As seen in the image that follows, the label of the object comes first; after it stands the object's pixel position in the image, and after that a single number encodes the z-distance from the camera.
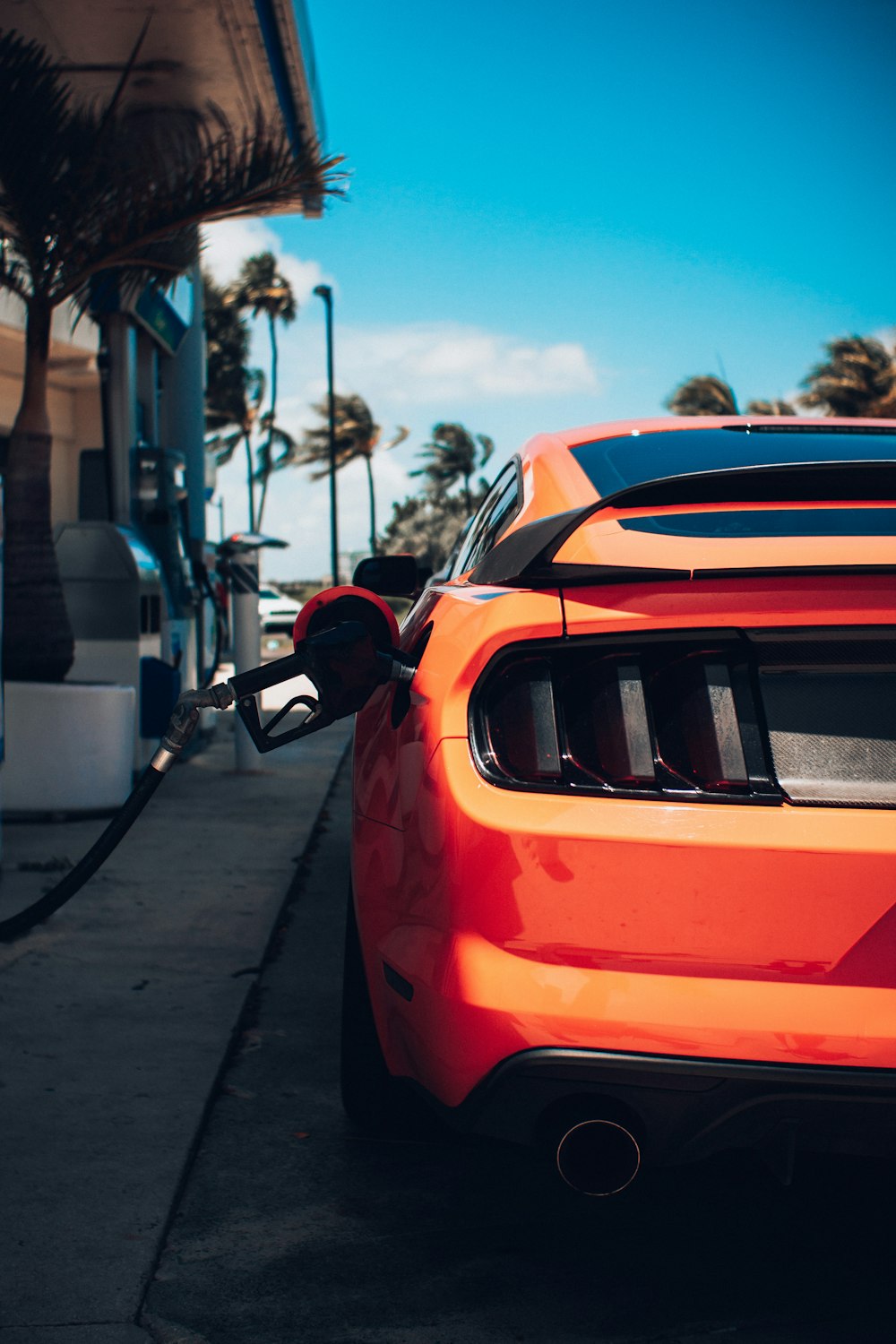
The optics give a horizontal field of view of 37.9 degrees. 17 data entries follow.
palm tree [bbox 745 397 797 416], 39.66
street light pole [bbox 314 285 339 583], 34.47
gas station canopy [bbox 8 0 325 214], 8.39
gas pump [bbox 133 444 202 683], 9.94
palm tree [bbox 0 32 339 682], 7.28
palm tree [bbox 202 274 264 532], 45.91
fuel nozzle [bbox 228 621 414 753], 2.58
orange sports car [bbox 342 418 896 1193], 1.98
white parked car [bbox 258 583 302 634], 30.34
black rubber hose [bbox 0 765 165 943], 3.07
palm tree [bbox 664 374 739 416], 41.22
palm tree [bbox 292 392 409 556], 62.78
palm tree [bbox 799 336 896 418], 30.22
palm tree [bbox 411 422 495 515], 71.69
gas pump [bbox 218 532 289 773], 8.94
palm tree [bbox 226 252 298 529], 48.19
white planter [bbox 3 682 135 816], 7.00
